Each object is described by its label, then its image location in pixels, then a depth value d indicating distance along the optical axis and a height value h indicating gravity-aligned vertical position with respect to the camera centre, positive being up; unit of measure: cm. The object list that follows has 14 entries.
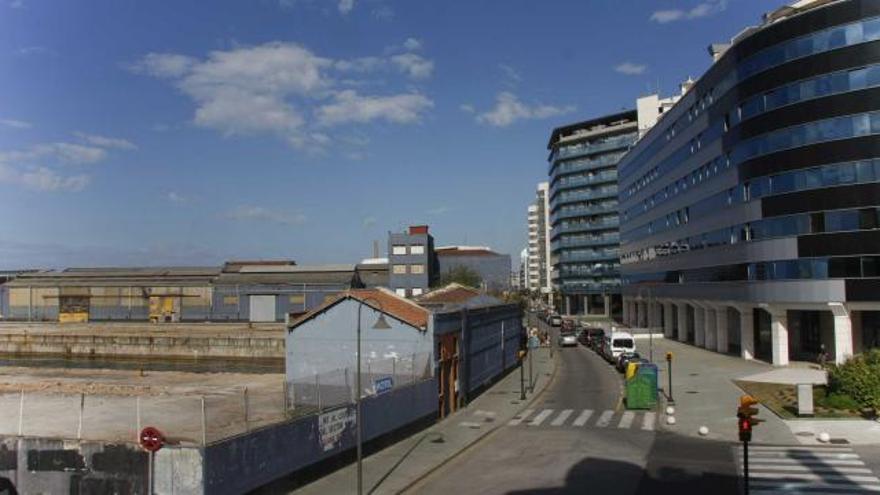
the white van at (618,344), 6369 -502
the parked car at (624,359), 5766 -563
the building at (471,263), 18325 +585
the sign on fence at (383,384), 3083 -384
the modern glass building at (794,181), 5178 +721
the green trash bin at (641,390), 3978 -545
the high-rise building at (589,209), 15400 +1541
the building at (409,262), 13875 +453
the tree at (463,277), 13950 +177
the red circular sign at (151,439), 1798 -339
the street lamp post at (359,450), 2141 -454
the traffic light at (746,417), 1947 -344
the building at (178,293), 12106 -8
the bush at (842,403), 3638 -581
